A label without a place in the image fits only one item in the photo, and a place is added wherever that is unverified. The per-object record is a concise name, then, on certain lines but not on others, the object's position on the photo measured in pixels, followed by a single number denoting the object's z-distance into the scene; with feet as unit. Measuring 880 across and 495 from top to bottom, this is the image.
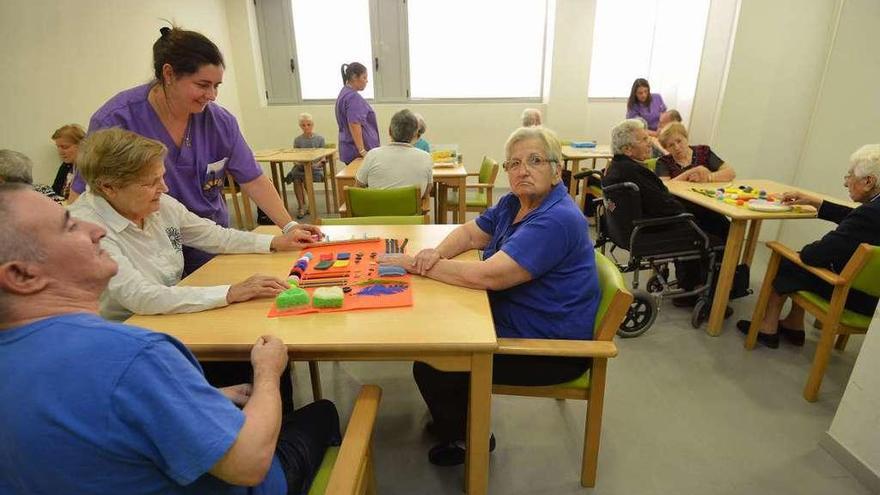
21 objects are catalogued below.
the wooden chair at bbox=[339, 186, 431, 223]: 8.57
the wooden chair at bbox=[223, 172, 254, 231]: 14.57
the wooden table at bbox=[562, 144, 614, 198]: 14.77
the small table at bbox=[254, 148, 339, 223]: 14.42
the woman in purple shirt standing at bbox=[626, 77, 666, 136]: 16.85
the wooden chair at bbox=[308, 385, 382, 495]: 2.81
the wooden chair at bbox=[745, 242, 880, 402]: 5.66
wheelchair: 8.20
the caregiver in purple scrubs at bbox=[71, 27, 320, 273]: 4.85
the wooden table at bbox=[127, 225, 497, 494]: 3.55
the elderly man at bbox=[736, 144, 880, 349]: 6.19
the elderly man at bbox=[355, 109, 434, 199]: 9.93
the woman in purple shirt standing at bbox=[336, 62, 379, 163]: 13.78
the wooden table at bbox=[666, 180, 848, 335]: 7.63
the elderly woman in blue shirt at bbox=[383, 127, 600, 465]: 4.37
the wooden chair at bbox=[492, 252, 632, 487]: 4.06
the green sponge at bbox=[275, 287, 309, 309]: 4.02
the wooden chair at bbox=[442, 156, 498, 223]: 12.48
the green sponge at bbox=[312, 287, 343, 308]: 4.03
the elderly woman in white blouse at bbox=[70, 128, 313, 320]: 3.96
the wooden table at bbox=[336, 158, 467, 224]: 11.50
